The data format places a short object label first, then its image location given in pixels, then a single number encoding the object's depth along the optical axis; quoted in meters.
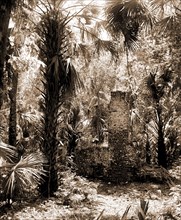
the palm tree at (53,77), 7.95
